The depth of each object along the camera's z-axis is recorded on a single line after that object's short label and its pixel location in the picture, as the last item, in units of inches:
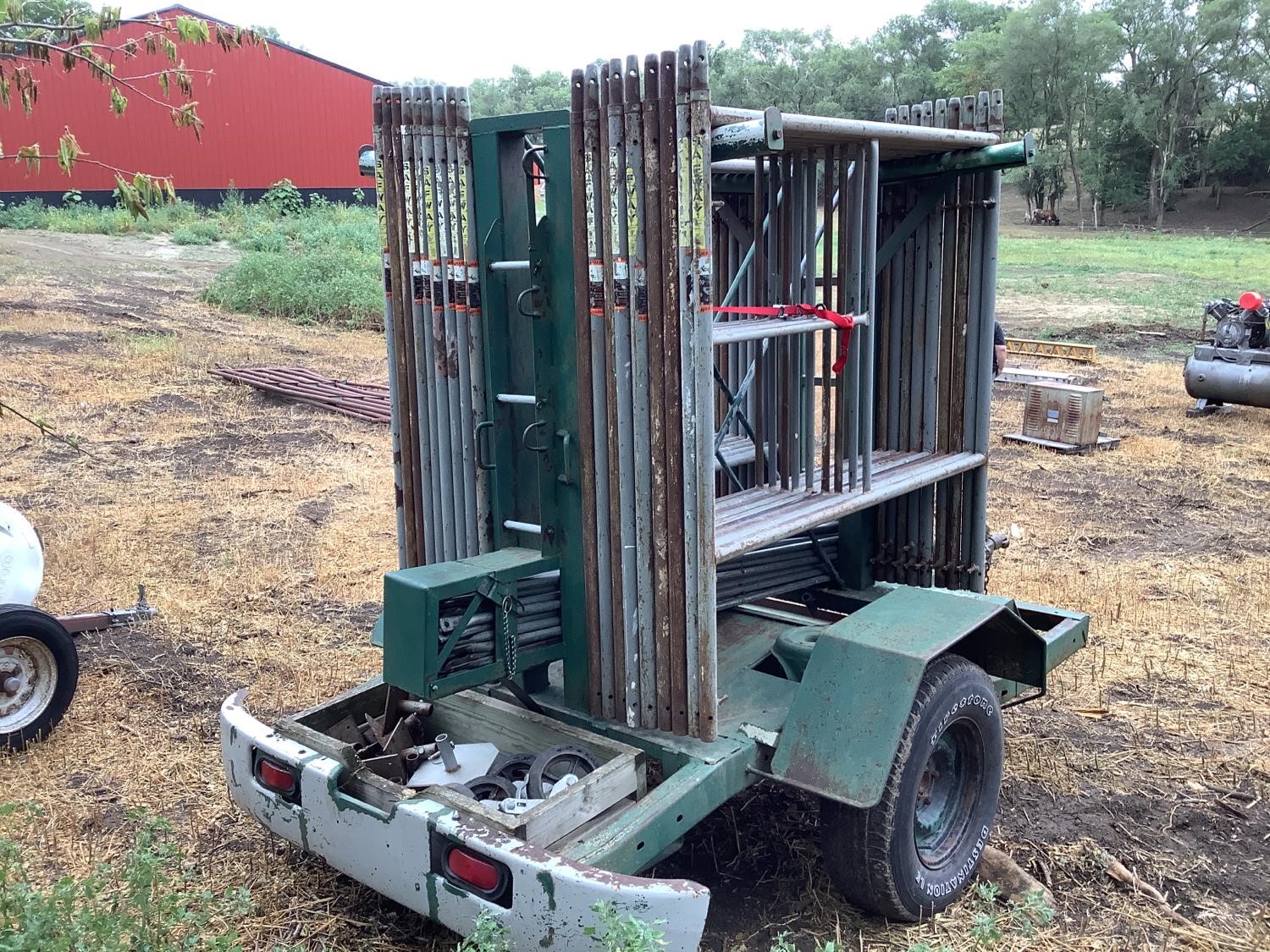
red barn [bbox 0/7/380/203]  1210.0
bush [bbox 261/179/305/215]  1234.0
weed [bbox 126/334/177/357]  599.2
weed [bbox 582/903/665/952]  104.4
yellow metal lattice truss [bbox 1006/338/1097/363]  652.7
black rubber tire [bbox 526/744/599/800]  133.6
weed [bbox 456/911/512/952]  111.0
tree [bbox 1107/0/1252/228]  2074.3
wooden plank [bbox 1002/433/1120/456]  439.5
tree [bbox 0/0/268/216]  113.9
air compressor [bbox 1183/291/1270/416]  484.7
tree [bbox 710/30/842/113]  2445.9
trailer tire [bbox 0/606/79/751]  184.4
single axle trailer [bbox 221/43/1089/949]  124.1
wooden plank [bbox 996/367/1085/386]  482.9
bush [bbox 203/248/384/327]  751.7
